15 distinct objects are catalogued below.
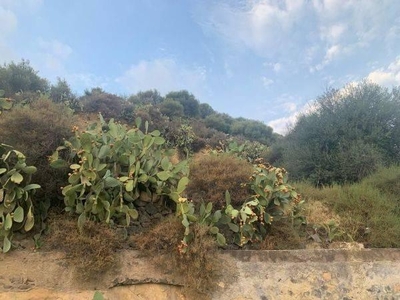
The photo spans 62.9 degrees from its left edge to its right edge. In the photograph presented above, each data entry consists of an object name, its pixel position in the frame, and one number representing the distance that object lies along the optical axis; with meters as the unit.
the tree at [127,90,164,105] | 20.52
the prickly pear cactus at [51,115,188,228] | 4.57
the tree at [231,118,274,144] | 20.06
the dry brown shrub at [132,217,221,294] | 4.46
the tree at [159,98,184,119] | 18.53
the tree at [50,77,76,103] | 14.21
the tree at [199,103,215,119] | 23.83
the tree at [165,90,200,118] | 22.37
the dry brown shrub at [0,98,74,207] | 4.71
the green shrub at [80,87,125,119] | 14.48
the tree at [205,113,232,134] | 20.73
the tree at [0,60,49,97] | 12.98
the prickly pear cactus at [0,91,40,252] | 4.16
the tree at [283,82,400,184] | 9.34
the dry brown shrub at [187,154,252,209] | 5.71
